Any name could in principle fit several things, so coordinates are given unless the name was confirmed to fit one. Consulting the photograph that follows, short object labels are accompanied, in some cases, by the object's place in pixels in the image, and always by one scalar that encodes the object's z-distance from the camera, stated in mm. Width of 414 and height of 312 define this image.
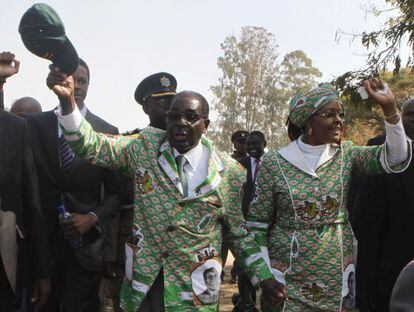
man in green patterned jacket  2930
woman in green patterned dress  3178
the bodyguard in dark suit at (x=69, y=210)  3578
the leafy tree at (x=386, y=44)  9273
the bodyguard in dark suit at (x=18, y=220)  2928
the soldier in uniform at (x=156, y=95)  4590
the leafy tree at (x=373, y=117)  22422
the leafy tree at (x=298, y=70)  44591
